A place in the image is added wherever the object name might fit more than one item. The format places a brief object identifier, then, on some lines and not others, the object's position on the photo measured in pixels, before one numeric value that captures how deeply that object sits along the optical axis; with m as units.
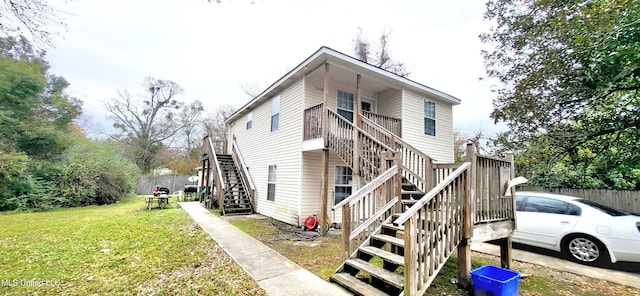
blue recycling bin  3.01
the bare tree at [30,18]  3.26
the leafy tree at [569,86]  5.25
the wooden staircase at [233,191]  10.47
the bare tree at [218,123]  28.58
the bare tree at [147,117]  26.61
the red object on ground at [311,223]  7.68
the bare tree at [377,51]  19.69
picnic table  12.05
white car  4.49
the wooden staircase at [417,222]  3.01
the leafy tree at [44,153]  11.02
